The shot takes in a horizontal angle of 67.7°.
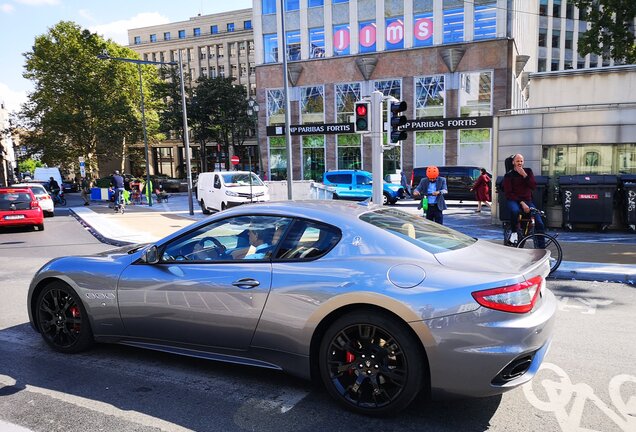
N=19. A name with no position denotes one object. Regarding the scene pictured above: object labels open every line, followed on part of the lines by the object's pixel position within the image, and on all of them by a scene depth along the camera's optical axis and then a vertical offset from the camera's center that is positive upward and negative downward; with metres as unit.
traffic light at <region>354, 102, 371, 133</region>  10.20 +0.88
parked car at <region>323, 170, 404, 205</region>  23.02 -1.45
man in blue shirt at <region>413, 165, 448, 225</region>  9.64 -0.77
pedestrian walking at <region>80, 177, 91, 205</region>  29.45 -1.66
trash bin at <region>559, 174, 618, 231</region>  11.44 -1.15
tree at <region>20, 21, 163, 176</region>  43.88 +6.39
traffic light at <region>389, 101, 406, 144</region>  10.19 +0.75
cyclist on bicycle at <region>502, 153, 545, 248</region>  7.65 -0.59
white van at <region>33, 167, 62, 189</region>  42.16 -0.71
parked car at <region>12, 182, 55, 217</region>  21.36 -1.46
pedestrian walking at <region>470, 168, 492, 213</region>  16.94 -1.22
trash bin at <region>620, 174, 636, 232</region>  11.22 -1.16
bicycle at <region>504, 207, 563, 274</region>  7.41 -1.37
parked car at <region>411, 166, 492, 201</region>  22.36 -1.21
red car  14.96 -1.31
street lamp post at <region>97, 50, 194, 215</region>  19.81 +0.42
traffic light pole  10.13 +0.36
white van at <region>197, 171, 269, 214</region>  17.92 -1.11
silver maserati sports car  2.92 -0.99
